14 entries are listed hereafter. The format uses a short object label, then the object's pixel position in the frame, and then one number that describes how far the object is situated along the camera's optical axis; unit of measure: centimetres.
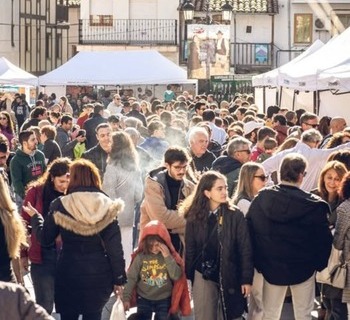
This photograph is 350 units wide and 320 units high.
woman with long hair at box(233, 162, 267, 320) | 964
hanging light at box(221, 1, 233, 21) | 2923
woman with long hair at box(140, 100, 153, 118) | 2481
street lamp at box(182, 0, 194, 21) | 2928
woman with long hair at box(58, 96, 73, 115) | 2751
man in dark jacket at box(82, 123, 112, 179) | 1288
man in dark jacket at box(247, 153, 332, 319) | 883
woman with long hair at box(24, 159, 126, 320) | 831
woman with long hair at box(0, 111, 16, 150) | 1692
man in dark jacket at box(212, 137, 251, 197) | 1160
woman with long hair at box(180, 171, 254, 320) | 870
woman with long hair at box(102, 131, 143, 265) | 1166
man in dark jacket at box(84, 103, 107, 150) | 1800
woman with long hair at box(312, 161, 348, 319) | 948
